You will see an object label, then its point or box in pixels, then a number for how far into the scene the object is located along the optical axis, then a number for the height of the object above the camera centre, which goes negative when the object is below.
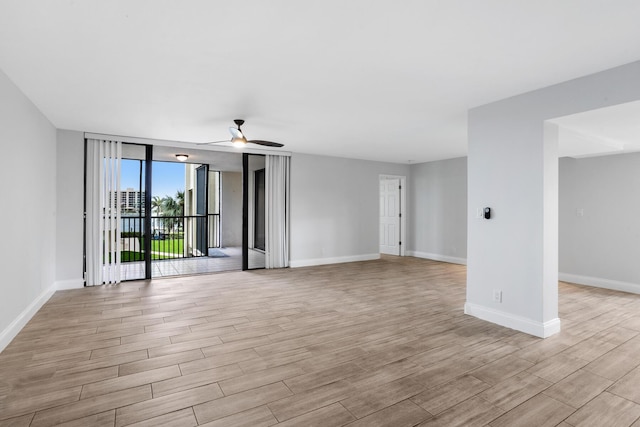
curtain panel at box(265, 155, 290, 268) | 7.01 +0.05
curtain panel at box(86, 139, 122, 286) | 5.37 +0.01
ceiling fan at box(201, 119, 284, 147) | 4.28 +1.00
